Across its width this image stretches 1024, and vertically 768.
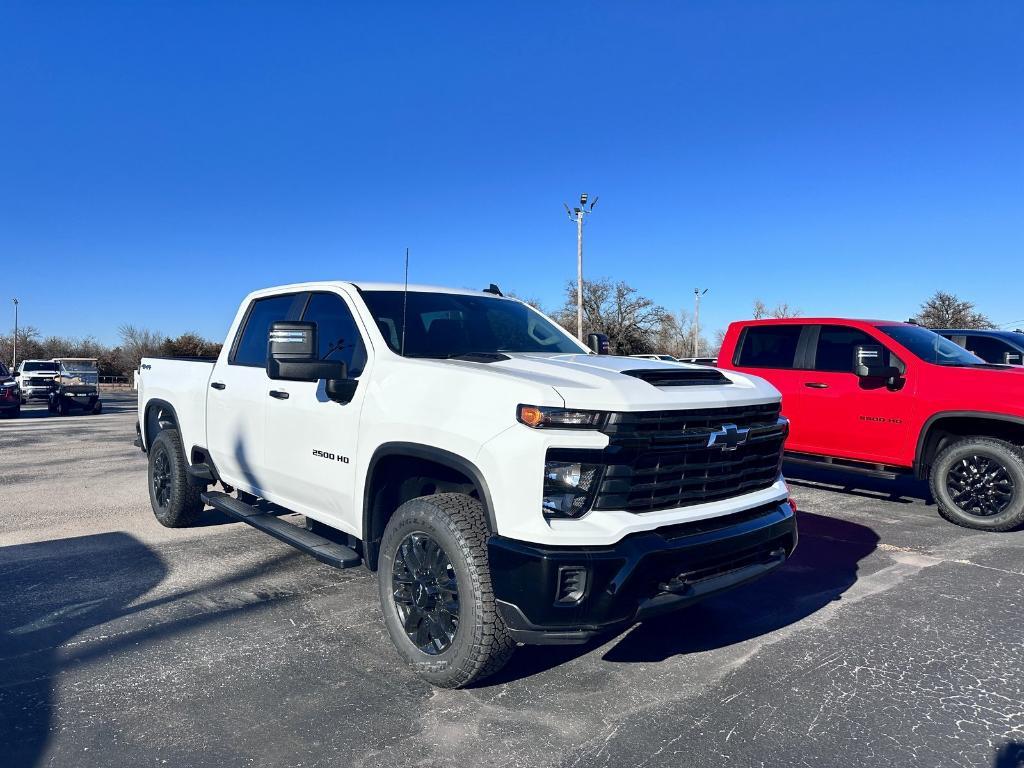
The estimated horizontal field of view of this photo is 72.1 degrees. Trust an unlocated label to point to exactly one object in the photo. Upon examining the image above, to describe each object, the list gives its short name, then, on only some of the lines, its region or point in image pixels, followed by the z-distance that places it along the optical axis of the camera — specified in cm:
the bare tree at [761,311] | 6722
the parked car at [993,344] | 902
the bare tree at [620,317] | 5362
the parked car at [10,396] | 1861
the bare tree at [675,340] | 5691
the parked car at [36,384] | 2331
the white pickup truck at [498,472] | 278
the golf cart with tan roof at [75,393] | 2091
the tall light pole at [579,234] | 2822
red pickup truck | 625
